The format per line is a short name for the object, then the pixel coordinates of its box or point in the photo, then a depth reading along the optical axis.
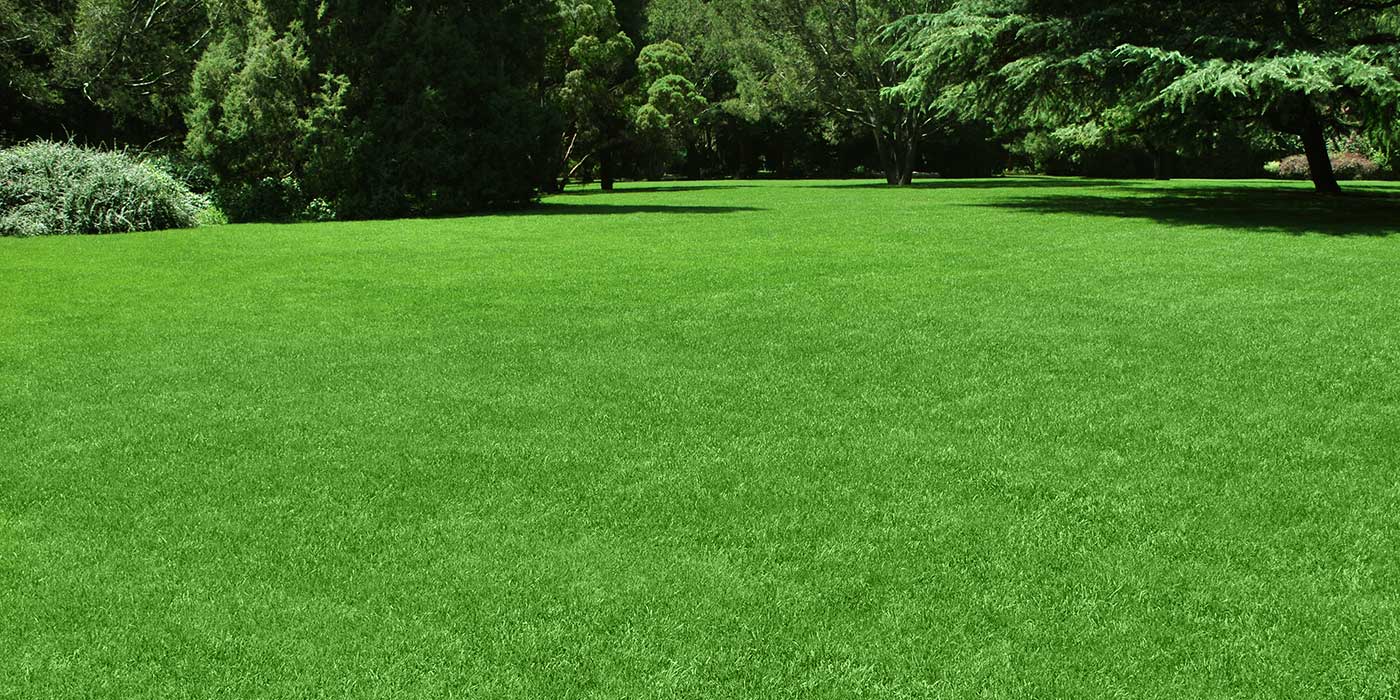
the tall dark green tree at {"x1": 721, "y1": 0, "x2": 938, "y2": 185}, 39.91
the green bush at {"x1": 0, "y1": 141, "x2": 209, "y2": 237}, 20.81
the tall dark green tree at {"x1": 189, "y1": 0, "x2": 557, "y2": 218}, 24.77
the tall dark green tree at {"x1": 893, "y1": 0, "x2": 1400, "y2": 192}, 17.89
